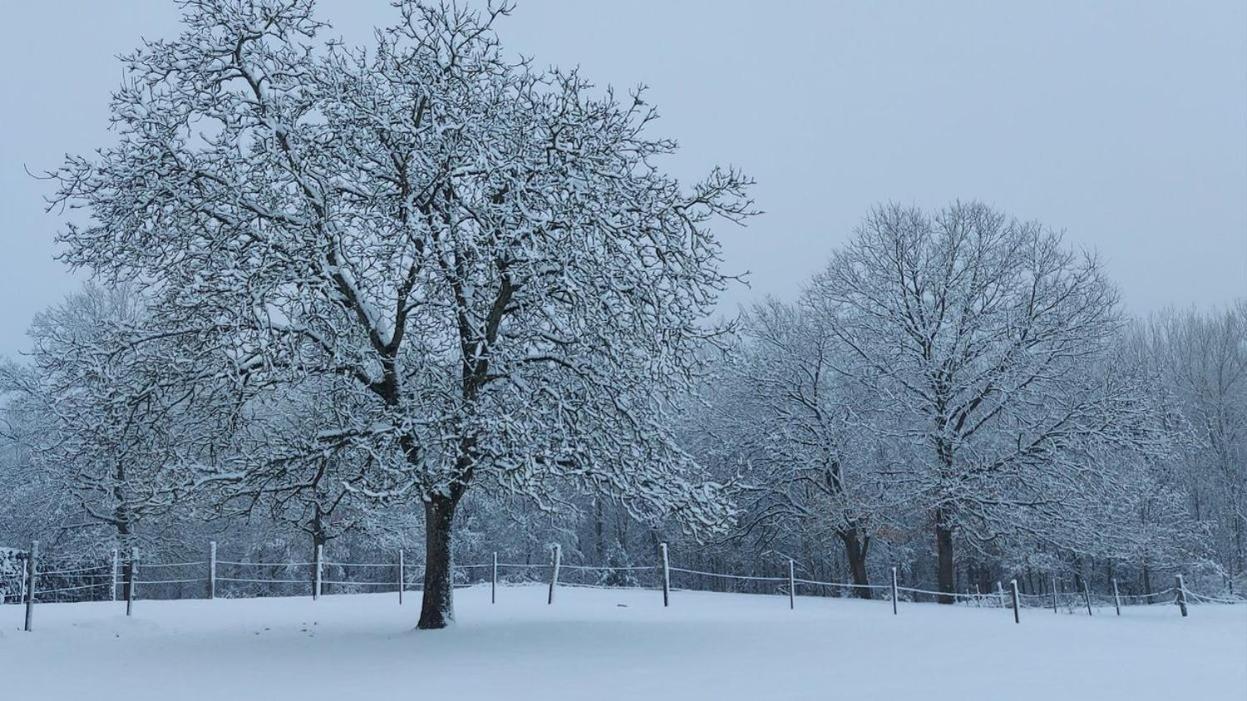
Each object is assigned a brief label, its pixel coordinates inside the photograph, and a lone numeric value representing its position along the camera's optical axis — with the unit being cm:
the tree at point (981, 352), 2559
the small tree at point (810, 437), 2845
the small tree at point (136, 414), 1316
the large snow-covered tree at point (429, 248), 1275
